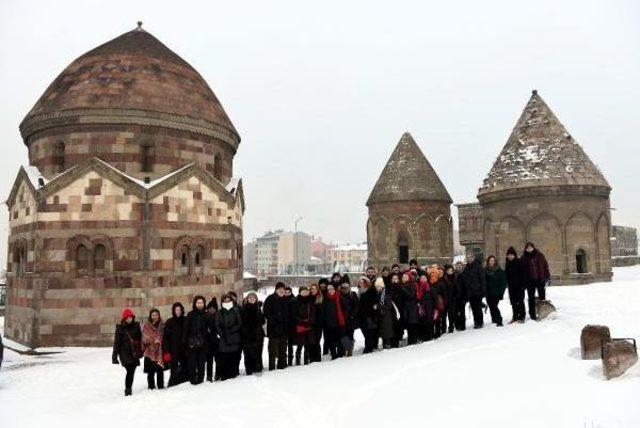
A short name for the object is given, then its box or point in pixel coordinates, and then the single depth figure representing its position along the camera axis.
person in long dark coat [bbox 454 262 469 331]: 10.77
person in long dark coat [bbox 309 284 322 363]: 9.23
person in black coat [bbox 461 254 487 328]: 10.66
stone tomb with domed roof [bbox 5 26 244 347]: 14.00
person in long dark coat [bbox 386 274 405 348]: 9.93
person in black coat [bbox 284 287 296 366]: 9.06
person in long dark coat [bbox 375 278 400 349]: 9.65
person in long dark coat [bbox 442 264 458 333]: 10.58
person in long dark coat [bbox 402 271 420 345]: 9.85
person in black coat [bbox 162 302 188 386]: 8.26
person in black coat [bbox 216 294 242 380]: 8.39
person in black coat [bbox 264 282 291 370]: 8.95
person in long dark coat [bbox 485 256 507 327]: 10.84
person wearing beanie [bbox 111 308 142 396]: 8.12
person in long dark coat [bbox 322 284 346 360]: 9.20
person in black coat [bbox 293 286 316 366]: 9.05
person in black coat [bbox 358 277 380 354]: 9.63
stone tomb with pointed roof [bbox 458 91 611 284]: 20.23
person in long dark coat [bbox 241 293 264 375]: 8.68
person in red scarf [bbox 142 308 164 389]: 8.24
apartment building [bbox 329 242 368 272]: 126.81
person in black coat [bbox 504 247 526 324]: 10.65
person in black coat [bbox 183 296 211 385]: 8.29
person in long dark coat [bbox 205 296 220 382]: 8.52
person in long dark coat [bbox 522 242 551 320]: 10.59
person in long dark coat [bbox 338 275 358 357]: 9.40
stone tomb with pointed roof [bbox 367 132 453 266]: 31.55
